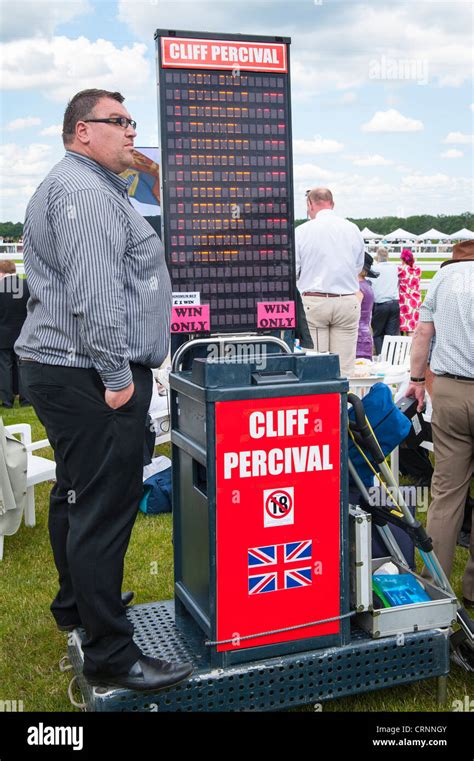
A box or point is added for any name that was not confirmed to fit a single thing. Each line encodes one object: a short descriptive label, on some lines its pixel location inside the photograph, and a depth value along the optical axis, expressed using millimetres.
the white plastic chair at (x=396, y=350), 8938
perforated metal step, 2912
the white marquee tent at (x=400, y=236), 57750
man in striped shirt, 2711
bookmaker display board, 5438
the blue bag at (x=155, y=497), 5934
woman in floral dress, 11992
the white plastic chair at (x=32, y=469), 5379
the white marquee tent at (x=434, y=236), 54988
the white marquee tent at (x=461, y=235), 46572
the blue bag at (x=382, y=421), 3504
